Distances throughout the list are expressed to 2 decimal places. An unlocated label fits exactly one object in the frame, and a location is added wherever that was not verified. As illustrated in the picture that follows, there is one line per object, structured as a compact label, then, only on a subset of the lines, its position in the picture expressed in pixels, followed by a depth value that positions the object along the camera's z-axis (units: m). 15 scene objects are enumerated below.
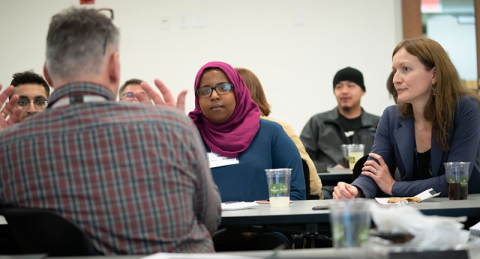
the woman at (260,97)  5.72
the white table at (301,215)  4.46
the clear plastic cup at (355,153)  6.17
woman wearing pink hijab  5.11
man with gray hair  4.07
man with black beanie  7.70
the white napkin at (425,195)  4.72
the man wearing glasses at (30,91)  5.63
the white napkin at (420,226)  3.90
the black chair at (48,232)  4.04
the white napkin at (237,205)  4.64
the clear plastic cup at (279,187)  4.71
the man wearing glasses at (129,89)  7.22
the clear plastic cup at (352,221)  3.87
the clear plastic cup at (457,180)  4.72
